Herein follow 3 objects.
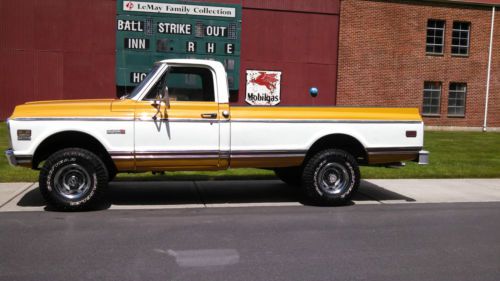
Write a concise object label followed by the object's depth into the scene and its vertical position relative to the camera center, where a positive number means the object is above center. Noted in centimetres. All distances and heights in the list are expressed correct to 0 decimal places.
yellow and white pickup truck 743 -58
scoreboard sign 2155 +245
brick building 2519 +211
